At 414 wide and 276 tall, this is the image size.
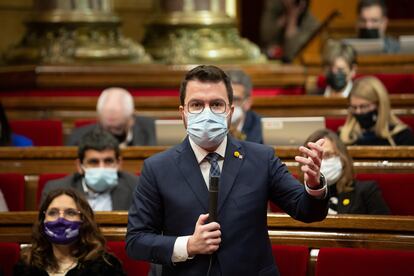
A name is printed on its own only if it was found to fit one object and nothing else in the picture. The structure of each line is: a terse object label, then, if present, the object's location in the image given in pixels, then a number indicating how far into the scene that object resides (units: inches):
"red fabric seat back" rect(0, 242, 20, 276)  309.2
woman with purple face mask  294.2
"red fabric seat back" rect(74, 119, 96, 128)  519.7
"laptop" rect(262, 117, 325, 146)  426.9
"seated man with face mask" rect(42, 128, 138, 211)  375.5
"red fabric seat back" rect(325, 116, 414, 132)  481.4
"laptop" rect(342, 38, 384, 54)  655.9
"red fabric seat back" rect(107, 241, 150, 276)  307.7
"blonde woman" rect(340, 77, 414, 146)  434.4
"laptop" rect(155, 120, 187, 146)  439.7
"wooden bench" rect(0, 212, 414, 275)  287.6
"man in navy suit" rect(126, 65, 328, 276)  220.9
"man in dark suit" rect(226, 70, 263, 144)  438.4
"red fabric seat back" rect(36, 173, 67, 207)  394.8
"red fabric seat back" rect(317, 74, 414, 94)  597.9
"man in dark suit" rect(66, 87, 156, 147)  467.4
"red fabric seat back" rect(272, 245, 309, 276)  288.2
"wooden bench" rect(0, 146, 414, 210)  412.6
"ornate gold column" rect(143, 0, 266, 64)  652.3
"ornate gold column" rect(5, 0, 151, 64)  644.6
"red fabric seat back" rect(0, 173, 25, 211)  398.7
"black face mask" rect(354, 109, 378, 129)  435.3
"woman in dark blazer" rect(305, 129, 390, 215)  349.4
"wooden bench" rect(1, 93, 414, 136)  522.7
